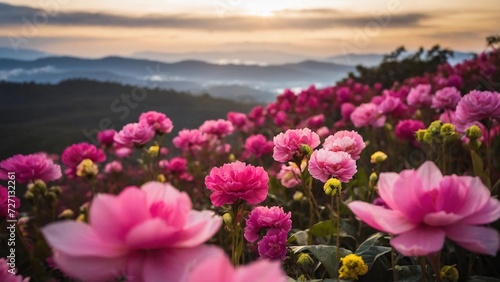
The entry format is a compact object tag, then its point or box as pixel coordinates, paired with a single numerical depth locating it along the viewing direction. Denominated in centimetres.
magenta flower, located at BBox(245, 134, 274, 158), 284
